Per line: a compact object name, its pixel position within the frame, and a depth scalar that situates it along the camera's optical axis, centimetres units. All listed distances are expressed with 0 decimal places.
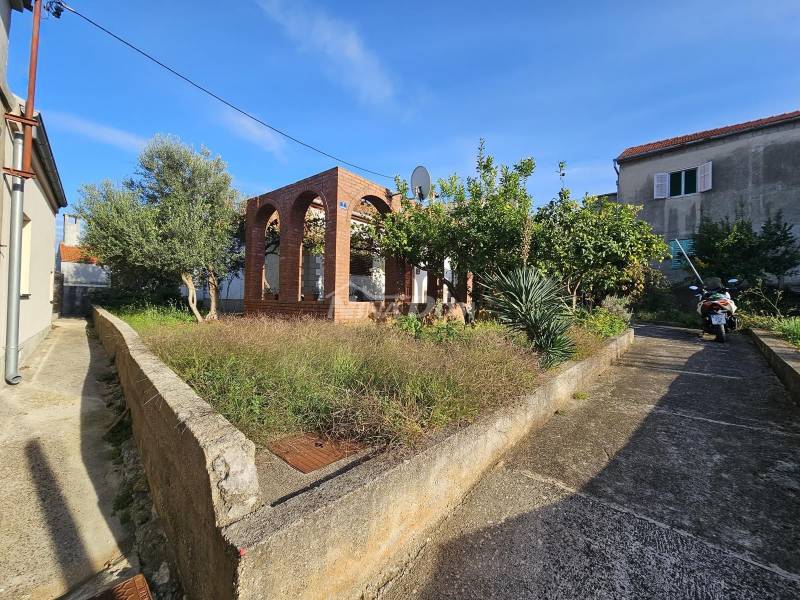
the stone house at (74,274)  1647
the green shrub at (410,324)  554
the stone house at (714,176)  1484
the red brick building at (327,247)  741
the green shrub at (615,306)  941
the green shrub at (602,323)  684
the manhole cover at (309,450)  203
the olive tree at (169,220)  1012
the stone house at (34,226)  477
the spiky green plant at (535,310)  458
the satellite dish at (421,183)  889
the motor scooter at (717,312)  820
